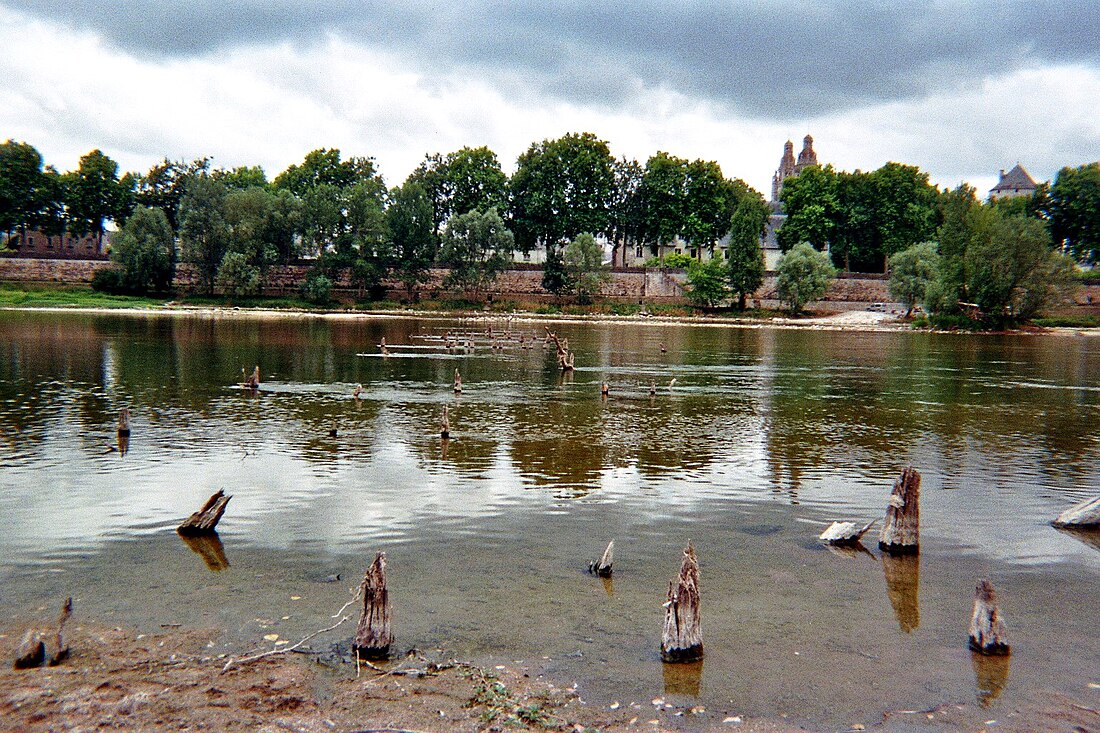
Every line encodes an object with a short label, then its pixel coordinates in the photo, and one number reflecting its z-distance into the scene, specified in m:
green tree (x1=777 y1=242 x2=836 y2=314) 111.81
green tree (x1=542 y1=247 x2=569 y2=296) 122.75
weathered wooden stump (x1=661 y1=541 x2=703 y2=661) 11.86
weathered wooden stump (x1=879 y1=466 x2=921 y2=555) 17.06
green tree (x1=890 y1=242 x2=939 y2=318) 104.12
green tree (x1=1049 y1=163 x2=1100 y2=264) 122.06
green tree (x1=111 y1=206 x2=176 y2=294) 106.88
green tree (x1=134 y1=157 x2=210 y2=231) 126.75
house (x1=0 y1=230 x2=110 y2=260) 122.56
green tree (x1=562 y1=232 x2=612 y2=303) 119.69
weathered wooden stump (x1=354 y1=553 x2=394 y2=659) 11.66
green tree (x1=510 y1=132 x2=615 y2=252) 131.25
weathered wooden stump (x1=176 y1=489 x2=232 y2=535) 17.17
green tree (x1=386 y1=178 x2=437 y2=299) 117.25
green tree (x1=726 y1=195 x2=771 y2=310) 115.25
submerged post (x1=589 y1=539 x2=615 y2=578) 15.20
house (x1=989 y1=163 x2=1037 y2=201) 178.62
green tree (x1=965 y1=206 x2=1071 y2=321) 88.69
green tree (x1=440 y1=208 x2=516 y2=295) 115.81
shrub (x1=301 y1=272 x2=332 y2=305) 111.06
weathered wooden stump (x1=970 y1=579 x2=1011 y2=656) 12.48
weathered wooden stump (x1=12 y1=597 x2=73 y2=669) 11.00
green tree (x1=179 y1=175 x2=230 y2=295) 106.94
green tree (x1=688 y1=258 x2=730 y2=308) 119.25
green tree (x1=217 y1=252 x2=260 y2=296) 104.88
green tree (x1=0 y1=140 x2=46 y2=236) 122.00
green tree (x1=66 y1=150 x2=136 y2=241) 127.38
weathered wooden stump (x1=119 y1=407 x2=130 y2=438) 26.69
